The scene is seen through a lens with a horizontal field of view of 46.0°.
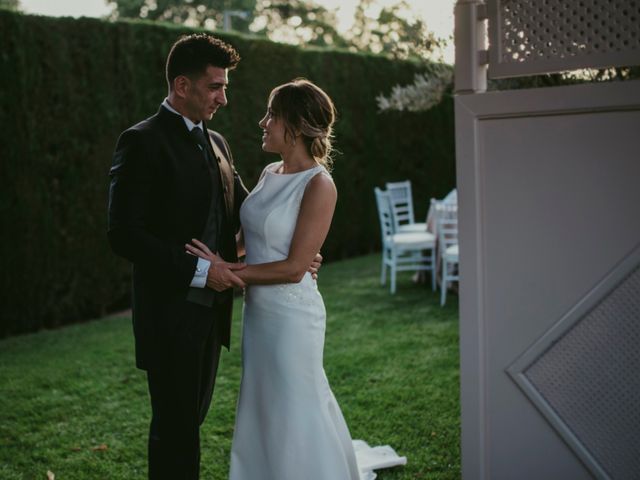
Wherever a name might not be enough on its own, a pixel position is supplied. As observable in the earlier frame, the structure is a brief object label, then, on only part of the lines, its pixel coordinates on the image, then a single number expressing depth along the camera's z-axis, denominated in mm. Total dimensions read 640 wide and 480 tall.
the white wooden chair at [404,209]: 9188
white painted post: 2918
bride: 2955
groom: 2797
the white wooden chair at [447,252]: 7629
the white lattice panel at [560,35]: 2686
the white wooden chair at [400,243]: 8445
